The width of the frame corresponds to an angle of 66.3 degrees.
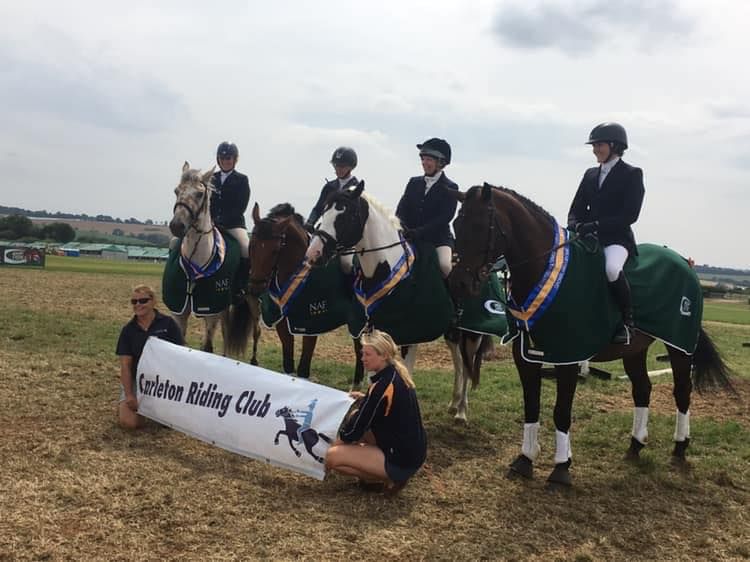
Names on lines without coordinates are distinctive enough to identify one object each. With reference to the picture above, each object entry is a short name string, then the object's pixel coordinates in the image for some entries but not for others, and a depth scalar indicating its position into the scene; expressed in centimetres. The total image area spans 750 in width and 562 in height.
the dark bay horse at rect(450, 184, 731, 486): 490
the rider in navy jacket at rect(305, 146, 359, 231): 782
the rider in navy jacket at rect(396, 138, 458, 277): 684
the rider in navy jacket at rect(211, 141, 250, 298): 838
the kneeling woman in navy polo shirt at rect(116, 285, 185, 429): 588
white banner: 482
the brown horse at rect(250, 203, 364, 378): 707
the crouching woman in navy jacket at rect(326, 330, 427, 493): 451
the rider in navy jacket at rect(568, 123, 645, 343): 530
